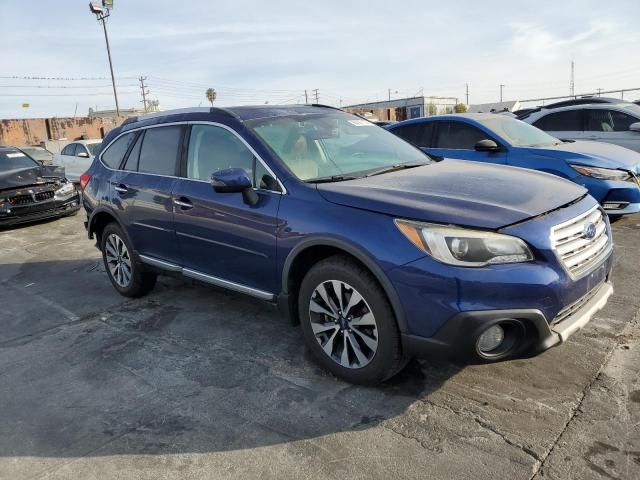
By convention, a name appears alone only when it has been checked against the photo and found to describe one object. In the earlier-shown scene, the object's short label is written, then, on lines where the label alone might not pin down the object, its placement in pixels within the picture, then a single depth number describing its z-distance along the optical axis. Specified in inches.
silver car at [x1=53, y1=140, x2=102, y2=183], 547.5
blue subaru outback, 104.9
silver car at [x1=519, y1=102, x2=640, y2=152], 346.3
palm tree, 2898.6
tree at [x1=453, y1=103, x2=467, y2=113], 1973.4
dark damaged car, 357.1
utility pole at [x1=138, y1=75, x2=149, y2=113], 2832.7
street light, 1010.8
